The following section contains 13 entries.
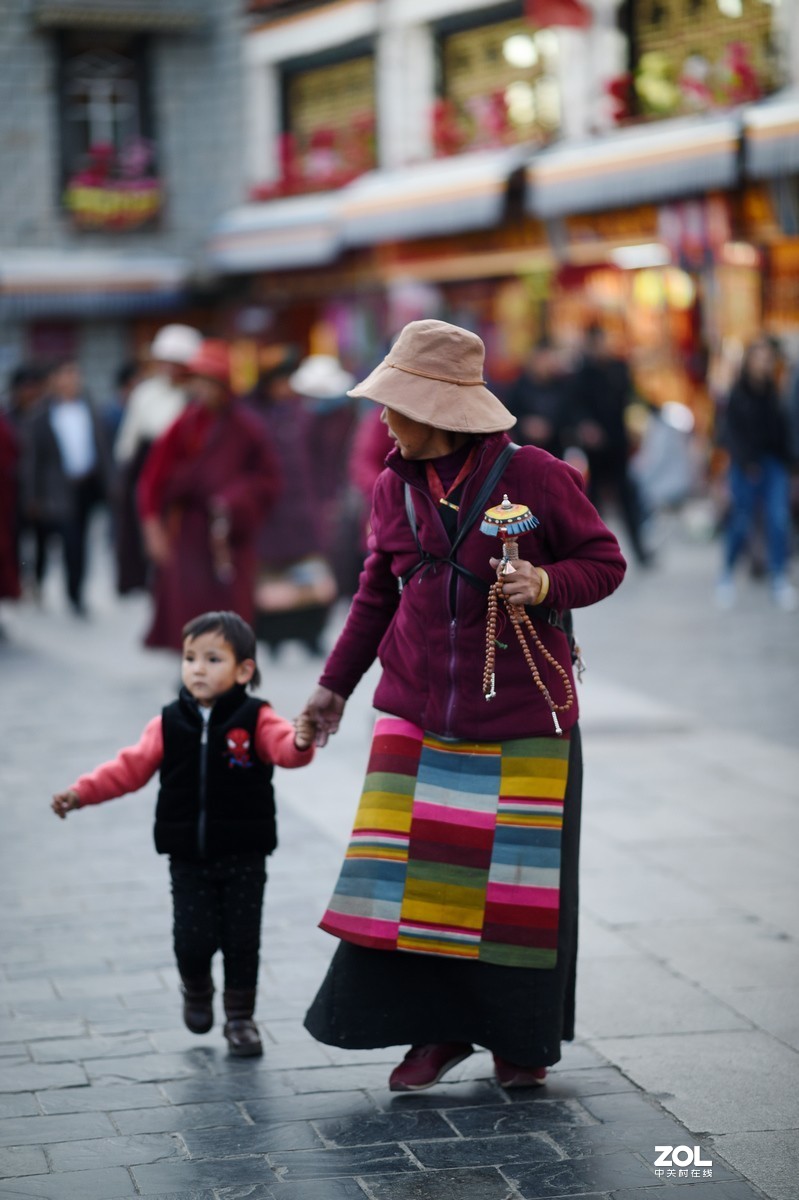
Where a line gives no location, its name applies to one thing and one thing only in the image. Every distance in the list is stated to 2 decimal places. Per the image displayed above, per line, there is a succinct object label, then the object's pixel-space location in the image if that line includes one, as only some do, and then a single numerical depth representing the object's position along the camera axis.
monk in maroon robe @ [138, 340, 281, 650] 9.25
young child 4.46
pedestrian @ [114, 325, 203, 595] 12.04
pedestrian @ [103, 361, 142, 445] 16.92
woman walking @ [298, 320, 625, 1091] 4.16
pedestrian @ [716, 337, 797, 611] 13.54
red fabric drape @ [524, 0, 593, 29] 18.56
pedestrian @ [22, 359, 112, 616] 13.63
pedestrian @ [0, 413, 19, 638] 12.40
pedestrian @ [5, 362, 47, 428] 14.84
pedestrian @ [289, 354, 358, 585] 12.81
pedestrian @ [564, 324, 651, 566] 15.04
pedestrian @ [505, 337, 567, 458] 14.39
